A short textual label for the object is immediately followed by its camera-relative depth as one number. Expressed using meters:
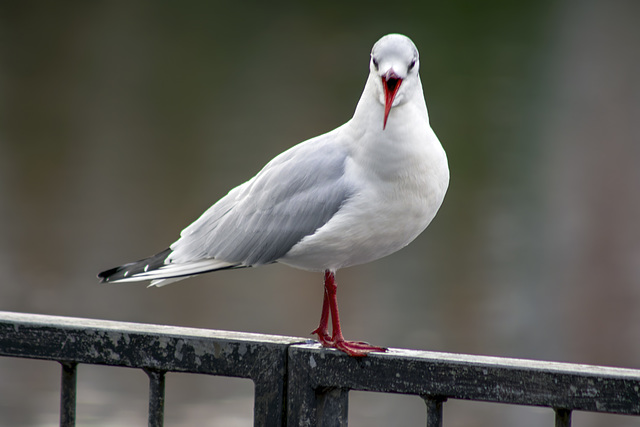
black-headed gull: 6.84
